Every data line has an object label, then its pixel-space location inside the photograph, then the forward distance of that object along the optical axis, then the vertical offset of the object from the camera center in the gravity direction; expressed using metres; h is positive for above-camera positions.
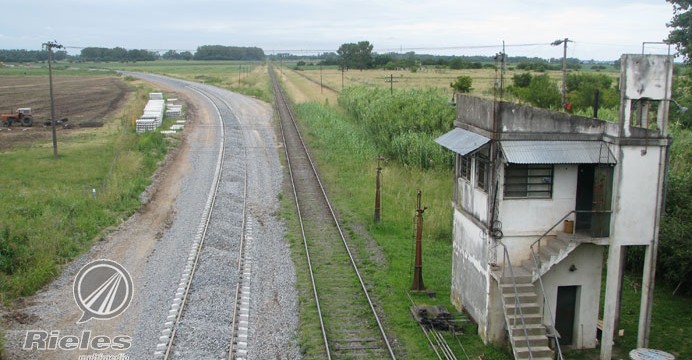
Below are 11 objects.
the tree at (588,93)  40.22 -0.58
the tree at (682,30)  37.72 +3.17
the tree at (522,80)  47.53 +0.17
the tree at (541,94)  36.66 -0.63
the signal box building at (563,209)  13.34 -2.62
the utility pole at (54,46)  35.24 +1.41
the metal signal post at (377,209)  24.14 -4.66
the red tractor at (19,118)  50.88 -3.39
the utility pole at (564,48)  26.78 +1.45
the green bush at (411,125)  32.97 -2.53
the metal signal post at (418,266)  17.16 -4.83
